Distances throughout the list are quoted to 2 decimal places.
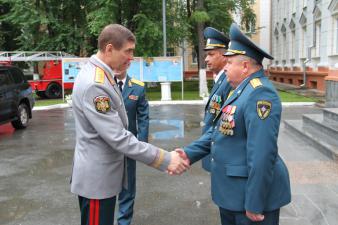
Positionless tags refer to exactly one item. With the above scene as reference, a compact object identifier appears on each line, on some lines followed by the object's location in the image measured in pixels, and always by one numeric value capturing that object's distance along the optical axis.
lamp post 21.41
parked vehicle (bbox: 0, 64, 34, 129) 11.45
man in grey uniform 2.73
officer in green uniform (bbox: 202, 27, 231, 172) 3.95
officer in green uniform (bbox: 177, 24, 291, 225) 2.58
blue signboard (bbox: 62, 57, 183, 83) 20.52
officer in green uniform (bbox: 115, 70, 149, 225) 4.52
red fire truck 23.94
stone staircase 8.02
